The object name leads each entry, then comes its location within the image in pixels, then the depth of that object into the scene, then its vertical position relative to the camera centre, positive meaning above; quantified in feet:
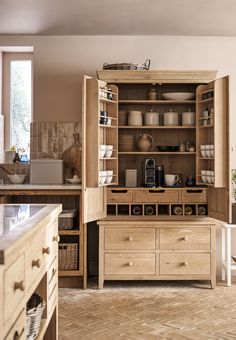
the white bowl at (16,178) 17.07 -0.68
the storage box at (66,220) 15.89 -2.09
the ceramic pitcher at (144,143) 16.71 +0.61
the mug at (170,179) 16.70 -0.69
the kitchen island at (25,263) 5.06 -1.43
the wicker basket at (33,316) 7.08 -2.46
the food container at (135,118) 16.70 +1.52
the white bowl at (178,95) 16.61 +2.34
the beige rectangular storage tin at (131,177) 16.92 -0.63
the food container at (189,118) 16.67 +1.52
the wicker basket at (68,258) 15.79 -3.36
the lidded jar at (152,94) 16.79 +2.40
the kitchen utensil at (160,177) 16.85 -0.62
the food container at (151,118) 16.79 +1.53
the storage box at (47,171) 16.92 -0.41
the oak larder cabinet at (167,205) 14.98 -1.56
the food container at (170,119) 16.75 +1.50
